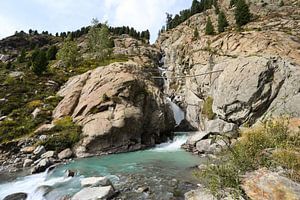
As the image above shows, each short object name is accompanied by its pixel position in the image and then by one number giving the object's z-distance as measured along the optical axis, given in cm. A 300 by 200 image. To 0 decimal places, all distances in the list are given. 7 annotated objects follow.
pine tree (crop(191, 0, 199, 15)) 12850
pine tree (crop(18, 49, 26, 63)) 10038
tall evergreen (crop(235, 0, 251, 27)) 7131
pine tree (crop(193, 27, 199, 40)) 7460
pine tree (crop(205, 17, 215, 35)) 7025
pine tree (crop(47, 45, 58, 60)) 10047
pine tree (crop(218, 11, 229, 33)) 6986
